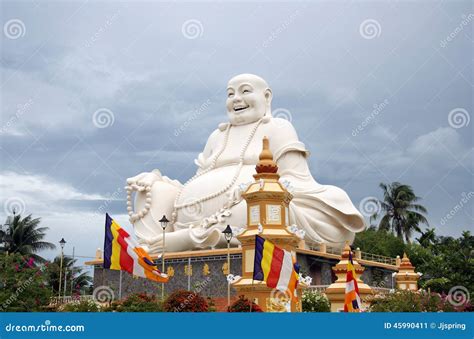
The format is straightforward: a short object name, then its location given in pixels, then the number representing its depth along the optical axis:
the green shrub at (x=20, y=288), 15.60
